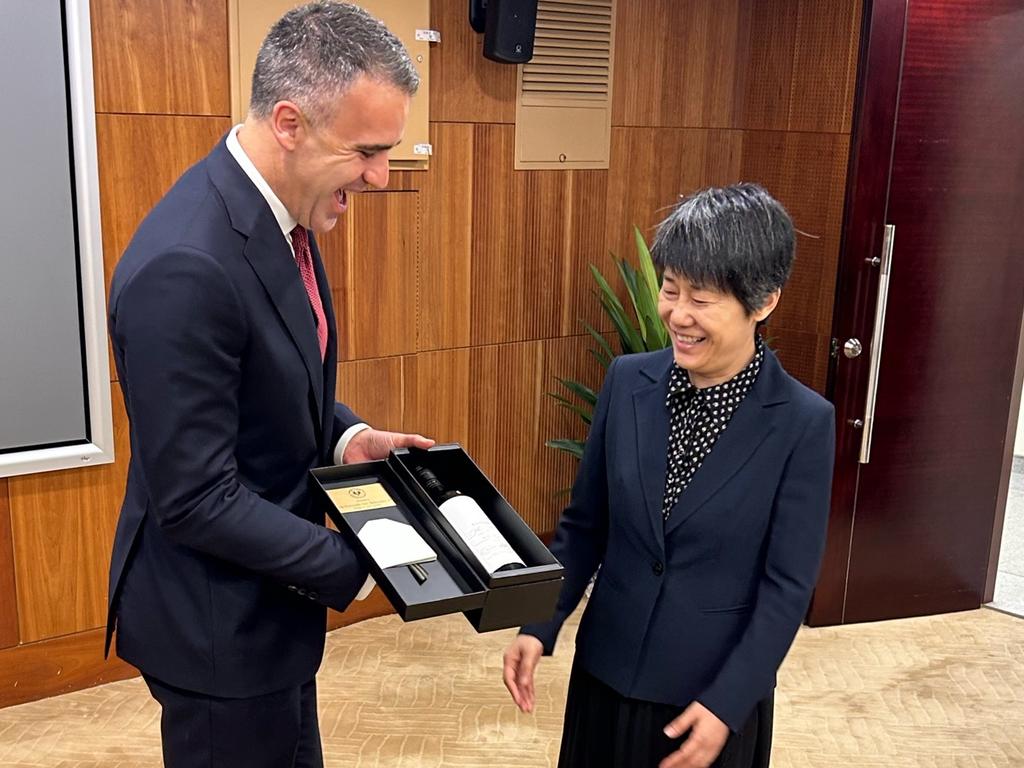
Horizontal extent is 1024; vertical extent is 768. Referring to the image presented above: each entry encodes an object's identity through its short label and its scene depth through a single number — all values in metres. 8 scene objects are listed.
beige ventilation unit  3.97
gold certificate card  1.83
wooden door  3.66
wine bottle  1.75
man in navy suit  1.55
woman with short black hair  1.74
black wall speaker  3.64
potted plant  3.98
